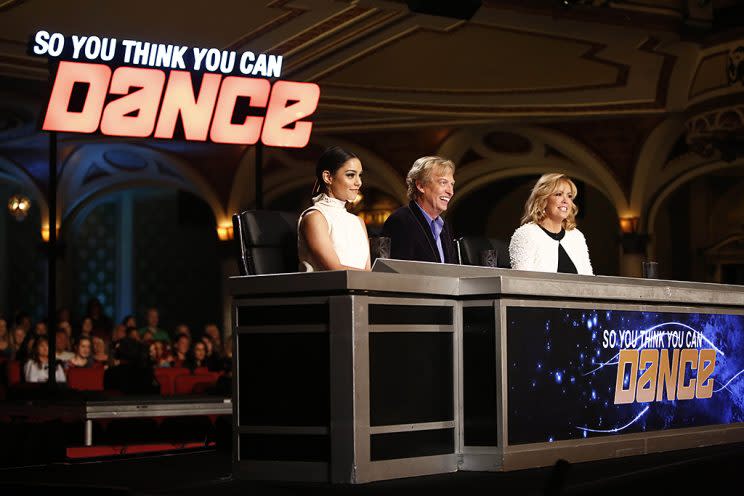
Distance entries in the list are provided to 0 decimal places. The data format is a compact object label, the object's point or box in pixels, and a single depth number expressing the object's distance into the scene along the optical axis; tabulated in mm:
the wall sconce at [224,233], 15148
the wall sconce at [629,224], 14375
